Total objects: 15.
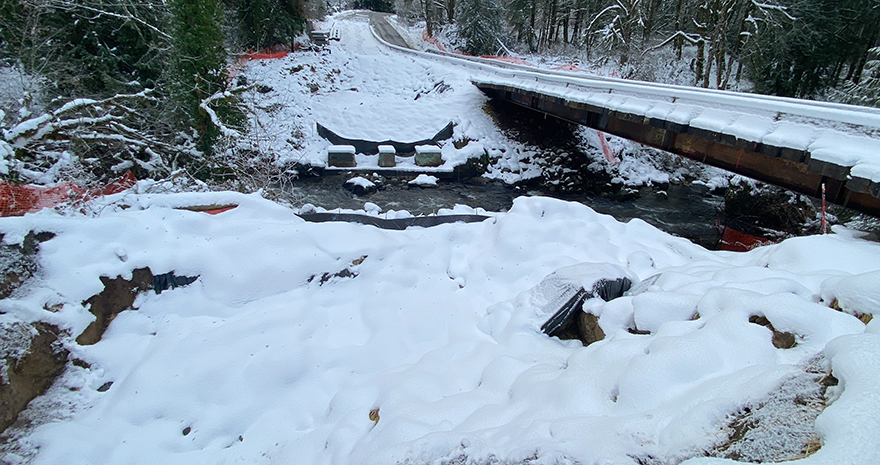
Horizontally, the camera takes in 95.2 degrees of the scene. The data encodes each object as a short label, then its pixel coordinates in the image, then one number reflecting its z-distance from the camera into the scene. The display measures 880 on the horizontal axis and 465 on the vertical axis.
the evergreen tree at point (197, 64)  10.42
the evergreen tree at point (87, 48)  9.83
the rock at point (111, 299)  3.54
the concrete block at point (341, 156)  13.36
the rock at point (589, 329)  3.56
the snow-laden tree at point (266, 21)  18.69
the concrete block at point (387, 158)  13.46
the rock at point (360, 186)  12.48
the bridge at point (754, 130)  4.78
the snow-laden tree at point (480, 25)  26.89
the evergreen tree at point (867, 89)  10.57
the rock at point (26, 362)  2.86
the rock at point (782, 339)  2.34
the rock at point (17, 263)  3.27
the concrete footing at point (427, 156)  13.66
